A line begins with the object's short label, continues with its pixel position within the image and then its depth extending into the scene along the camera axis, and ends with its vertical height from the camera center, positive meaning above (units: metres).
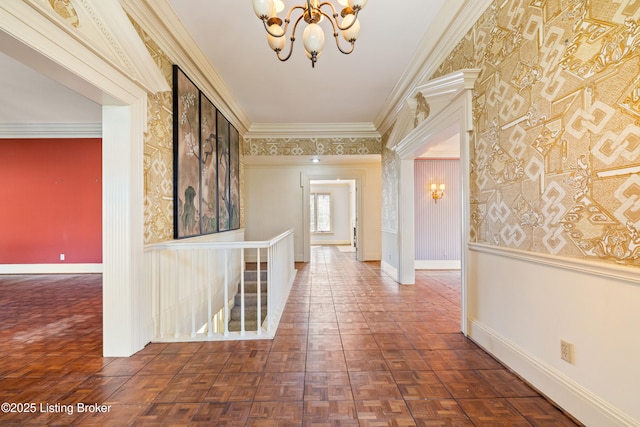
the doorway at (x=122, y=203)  2.31 +0.10
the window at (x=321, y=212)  12.05 +0.12
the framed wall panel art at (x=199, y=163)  3.12 +0.68
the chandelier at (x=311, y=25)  1.87 +1.26
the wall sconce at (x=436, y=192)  6.27 +0.48
